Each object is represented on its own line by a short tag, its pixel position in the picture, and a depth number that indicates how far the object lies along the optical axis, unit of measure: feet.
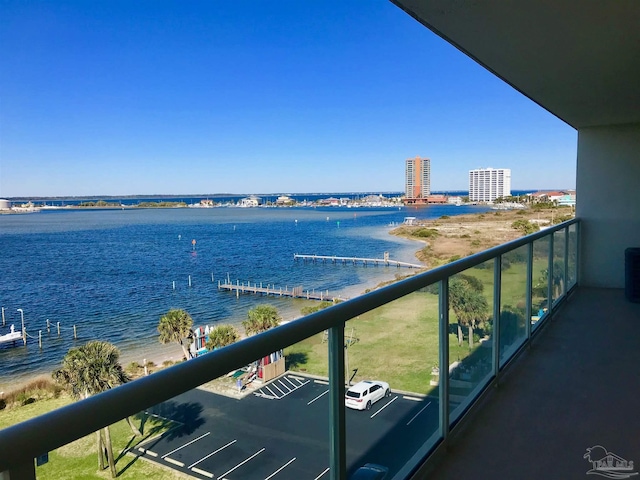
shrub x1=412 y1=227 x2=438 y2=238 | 191.70
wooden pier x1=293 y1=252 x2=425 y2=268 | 161.79
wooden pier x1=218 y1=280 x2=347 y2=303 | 138.62
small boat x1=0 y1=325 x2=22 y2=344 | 103.96
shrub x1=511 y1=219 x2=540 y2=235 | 106.52
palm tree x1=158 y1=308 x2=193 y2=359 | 91.59
